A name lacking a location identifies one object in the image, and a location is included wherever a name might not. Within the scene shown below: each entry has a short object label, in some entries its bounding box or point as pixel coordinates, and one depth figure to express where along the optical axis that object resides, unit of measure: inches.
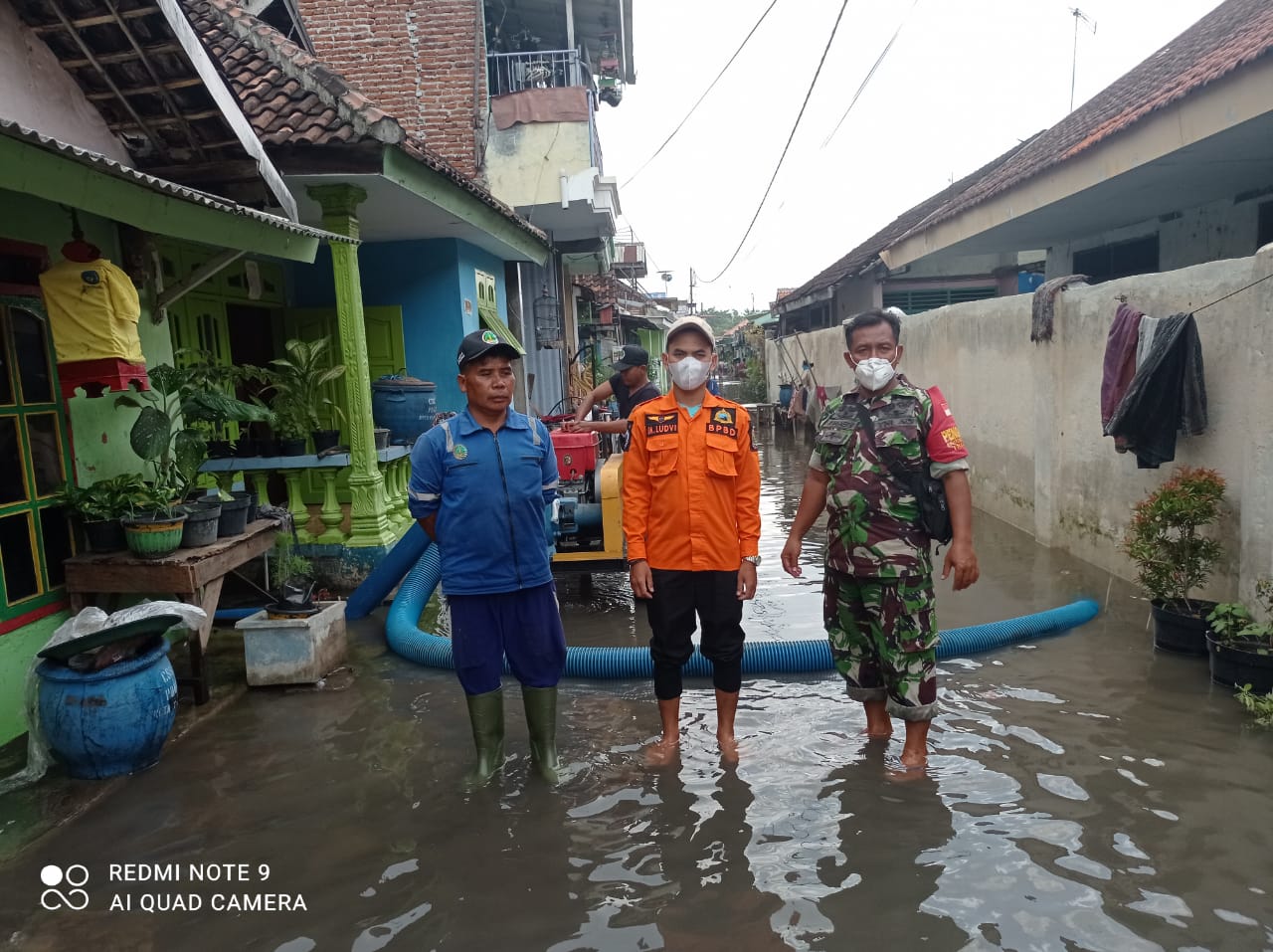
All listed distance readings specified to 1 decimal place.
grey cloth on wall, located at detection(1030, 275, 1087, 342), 290.0
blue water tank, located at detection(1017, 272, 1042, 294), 604.7
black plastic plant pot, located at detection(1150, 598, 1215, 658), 190.2
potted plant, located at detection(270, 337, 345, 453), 265.6
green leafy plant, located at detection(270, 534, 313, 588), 253.2
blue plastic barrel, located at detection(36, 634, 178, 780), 144.9
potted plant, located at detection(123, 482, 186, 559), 180.1
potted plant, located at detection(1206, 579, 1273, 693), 163.6
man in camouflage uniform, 136.7
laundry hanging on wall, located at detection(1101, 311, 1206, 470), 205.9
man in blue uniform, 139.7
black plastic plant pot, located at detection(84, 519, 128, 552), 184.5
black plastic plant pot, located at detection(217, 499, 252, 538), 205.2
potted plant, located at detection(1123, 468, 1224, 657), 189.9
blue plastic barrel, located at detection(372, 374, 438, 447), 309.6
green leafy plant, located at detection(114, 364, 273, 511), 203.3
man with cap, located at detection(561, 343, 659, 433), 226.4
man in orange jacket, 145.3
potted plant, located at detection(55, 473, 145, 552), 182.9
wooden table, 179.5
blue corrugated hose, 194.9
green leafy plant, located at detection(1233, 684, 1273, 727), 152.9
